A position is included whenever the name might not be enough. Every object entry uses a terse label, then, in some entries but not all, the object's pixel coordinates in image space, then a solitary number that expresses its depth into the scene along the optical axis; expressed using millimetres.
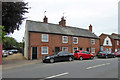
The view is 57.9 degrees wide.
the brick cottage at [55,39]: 19297
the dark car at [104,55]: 21520
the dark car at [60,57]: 14480
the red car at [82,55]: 17906
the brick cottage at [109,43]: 36094
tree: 13895
